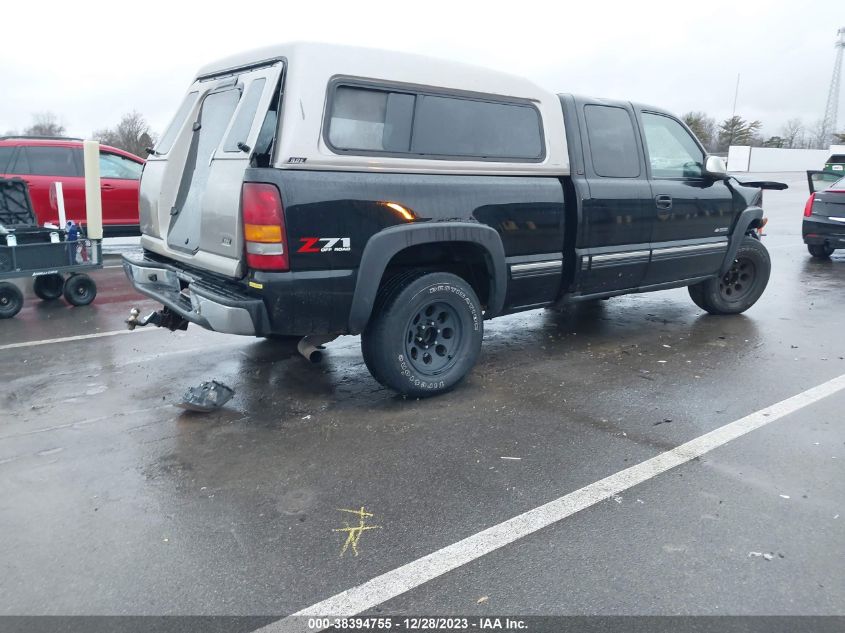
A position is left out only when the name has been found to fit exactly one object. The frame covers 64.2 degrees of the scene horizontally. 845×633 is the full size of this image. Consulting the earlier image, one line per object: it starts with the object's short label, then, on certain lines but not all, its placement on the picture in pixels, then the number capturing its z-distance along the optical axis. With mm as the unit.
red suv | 10078
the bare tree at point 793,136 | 80312
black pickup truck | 3969
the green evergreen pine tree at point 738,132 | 70188
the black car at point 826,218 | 10922
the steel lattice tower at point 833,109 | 74562
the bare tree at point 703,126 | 59981
